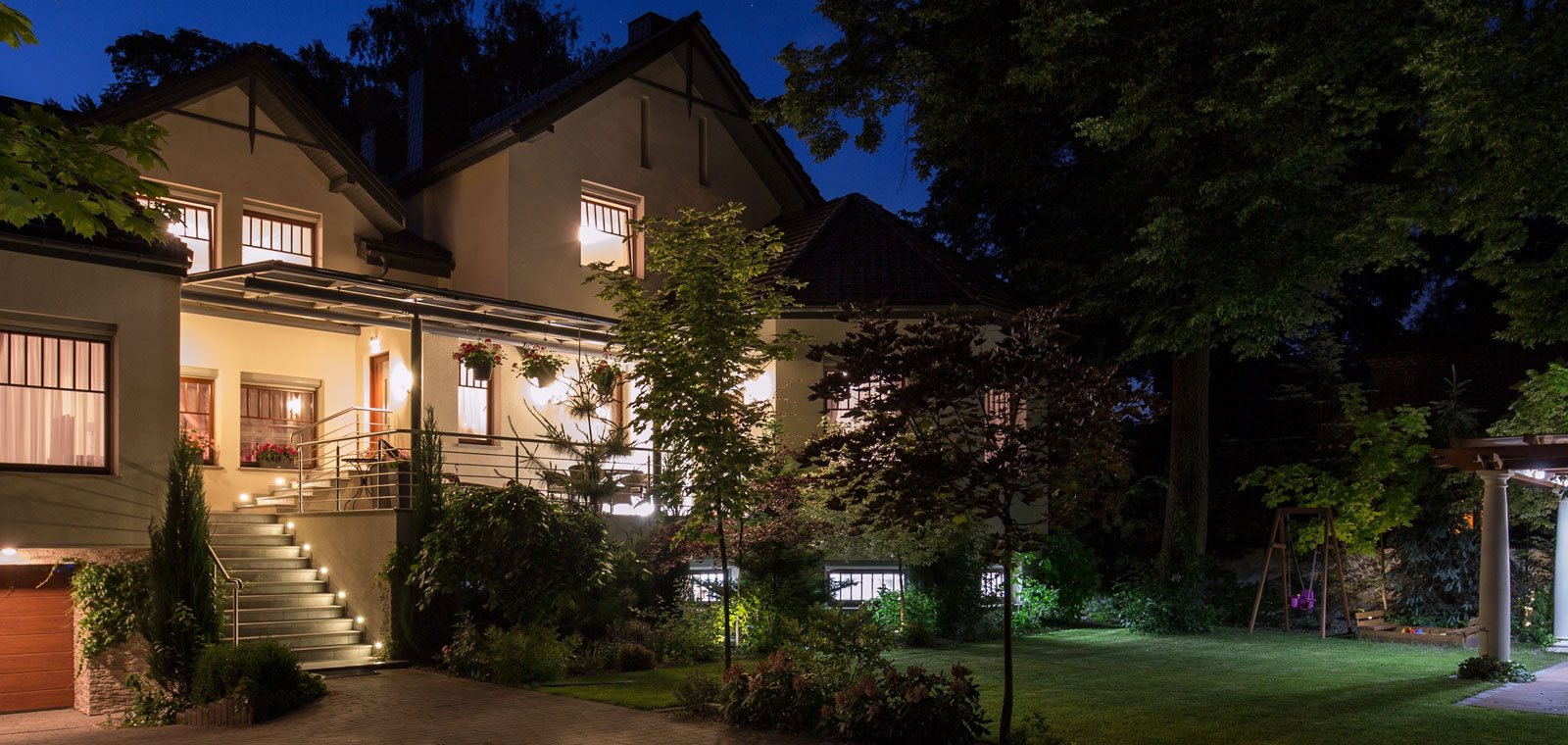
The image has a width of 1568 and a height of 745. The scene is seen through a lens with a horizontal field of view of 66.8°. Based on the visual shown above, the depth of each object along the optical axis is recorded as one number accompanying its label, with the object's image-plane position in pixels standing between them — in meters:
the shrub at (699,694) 12.32
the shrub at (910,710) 10.43
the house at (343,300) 13.89
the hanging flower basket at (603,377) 19.97
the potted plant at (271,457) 19.67
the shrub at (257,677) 12.38
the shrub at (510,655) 14.45
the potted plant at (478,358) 19.19
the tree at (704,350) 12.66
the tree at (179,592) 13.23
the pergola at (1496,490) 14.63
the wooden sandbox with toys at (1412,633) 19.03
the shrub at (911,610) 19.28
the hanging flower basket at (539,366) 20.09
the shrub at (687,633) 16.59
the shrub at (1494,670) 14.64
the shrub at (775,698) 11.45
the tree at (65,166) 7.02
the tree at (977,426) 10.33
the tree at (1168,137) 17.88
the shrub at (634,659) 15.75
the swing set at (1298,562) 20.72
